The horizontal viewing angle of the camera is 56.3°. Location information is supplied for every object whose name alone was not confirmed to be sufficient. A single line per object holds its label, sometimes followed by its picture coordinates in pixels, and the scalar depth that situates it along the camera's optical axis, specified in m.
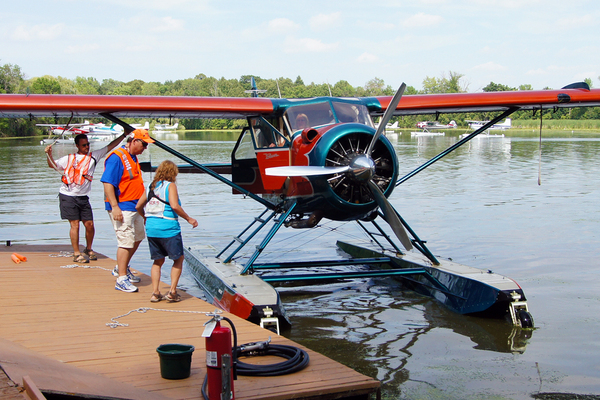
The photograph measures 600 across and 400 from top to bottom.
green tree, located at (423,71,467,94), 123.26
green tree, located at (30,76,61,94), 89.94
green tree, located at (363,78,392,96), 150.88
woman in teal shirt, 5.80
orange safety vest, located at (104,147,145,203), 6.56
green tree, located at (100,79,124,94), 165.12
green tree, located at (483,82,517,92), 104.70
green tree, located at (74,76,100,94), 131.27
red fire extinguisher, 3.46
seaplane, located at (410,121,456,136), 74.69
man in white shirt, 7.91
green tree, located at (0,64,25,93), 80.56
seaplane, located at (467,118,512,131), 86.89
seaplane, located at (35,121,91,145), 54.75
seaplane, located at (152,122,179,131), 104.12
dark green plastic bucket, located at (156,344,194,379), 3.78
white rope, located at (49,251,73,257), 8.76
